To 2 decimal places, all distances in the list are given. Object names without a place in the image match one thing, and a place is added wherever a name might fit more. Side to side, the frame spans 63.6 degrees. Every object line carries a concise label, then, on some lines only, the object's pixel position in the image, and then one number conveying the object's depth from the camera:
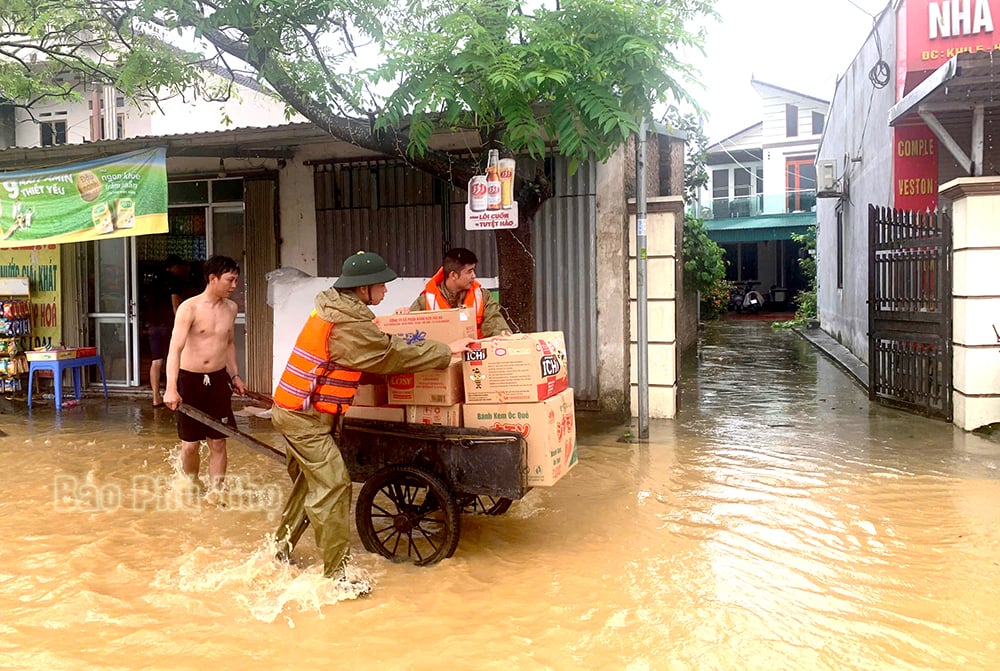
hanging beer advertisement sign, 6.79
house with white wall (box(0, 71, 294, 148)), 16.09
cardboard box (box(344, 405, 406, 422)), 4.64
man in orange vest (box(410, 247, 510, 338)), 5.50
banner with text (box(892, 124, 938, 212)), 11.06
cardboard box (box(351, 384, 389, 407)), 4.69
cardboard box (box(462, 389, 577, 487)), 4.33
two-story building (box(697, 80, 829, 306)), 28.81
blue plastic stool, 9.74
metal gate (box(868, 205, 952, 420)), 8.01
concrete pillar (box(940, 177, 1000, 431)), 7.37
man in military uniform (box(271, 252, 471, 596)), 4.14
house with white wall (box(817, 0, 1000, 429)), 7.50
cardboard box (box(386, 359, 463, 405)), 4.48
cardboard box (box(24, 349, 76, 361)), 9.74
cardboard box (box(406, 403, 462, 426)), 4.51
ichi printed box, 4.36
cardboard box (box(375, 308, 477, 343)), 4.62
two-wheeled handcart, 4.31
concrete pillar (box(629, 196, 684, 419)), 8.19
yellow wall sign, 10.84
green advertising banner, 8.18
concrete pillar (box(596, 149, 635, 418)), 8.63
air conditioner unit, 15.66
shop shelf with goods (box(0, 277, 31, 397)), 10.40
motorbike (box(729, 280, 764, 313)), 29.67
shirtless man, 5.79
